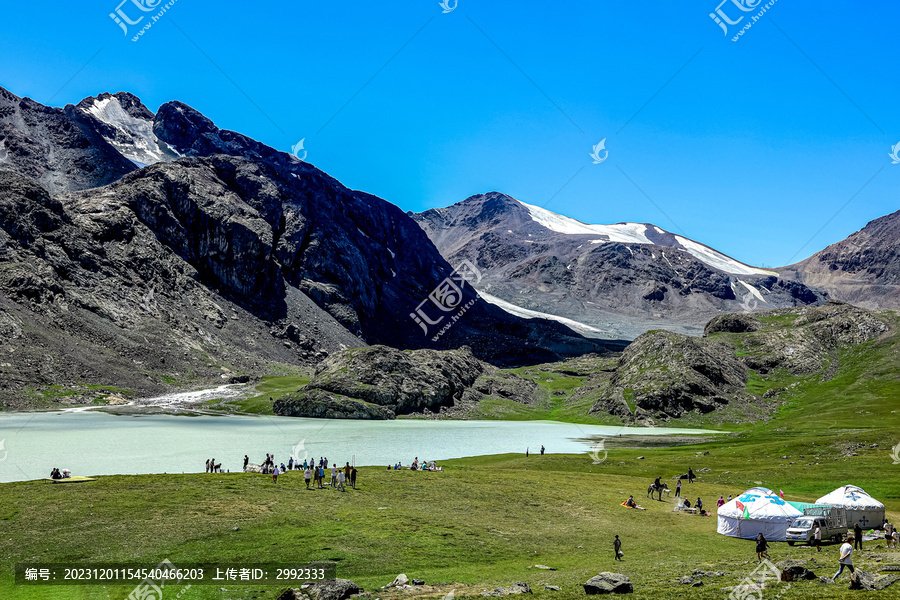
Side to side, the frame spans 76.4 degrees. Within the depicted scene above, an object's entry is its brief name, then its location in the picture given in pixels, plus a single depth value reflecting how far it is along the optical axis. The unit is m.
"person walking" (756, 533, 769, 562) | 36.75
